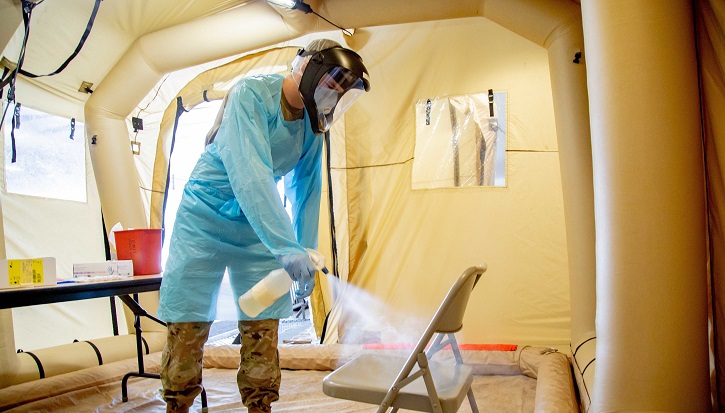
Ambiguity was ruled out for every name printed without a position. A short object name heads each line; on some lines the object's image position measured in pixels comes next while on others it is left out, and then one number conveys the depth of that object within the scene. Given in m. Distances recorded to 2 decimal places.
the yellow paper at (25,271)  1.75
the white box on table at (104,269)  2.12
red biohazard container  2.41
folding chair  1.34
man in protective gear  1.49
